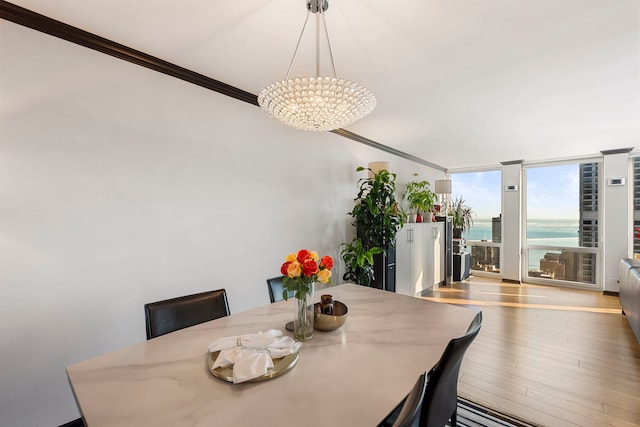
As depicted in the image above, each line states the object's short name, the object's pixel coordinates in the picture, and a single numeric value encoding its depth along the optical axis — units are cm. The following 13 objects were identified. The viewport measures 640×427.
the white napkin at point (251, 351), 105
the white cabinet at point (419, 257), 430
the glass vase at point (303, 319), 138
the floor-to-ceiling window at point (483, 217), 619
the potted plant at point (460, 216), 633
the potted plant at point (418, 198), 494
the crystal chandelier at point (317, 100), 152
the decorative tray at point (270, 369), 104
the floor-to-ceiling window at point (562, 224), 527
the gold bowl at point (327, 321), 146
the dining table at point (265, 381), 86
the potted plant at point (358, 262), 350
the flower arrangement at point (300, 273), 135
